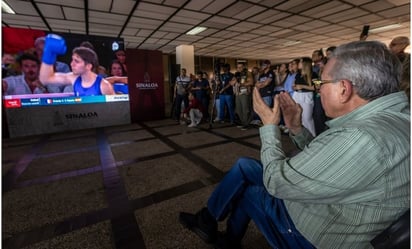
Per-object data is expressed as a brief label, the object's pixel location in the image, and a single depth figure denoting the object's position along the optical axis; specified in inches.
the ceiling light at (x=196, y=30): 263.5
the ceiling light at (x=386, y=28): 267.4
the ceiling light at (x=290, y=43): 355.9
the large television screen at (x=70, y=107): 182.9
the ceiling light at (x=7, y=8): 174.6
